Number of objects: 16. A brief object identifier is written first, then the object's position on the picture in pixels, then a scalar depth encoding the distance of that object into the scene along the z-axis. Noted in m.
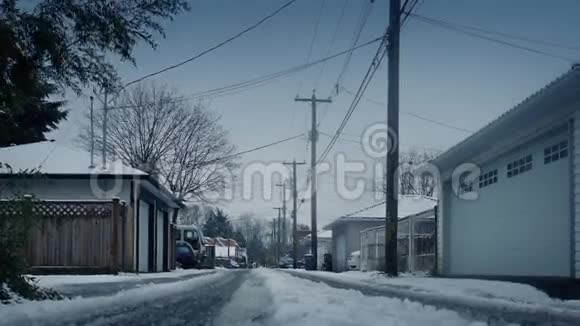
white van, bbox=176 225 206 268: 36.97
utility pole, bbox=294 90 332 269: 36.61
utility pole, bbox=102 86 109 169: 29.97
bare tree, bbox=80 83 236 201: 36.53
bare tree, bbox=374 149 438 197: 59.28
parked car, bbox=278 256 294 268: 63.03
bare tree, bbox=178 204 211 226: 80.16
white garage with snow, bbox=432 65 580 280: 11.11
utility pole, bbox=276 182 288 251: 71.40
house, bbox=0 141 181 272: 15.53
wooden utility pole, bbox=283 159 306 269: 51.34
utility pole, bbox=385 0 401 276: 16.78
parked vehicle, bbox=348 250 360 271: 35.28
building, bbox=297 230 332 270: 70.00
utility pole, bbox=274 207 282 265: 83.81
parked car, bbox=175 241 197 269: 34.34
